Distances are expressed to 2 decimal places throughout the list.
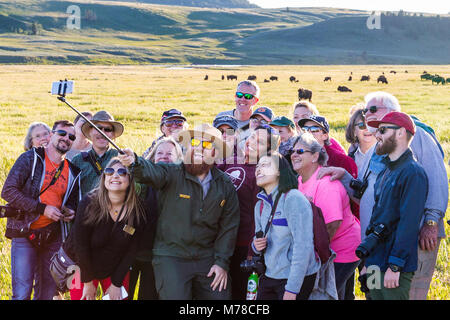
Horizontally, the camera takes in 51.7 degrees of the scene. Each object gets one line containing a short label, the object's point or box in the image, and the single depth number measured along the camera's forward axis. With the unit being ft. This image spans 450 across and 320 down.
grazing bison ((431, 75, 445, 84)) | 164.79
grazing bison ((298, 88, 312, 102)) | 107.55
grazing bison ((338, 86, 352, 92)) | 135.14
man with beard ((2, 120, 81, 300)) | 15.14
